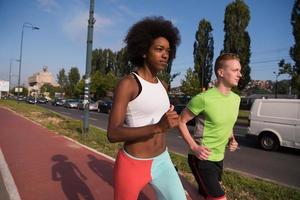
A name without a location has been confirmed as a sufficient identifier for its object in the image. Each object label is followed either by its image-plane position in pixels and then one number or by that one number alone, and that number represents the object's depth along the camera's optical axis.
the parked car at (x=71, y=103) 27.50
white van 6.45
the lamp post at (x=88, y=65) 6.97
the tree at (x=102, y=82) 34.20
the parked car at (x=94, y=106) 24.15
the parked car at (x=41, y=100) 39.45
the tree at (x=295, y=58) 13.86
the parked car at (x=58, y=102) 32.94
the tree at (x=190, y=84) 22.13
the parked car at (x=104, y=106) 21.34
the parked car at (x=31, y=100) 36.26
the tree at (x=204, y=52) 23.14
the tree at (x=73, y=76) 54.75
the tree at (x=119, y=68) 34.19
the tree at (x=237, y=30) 20.38
